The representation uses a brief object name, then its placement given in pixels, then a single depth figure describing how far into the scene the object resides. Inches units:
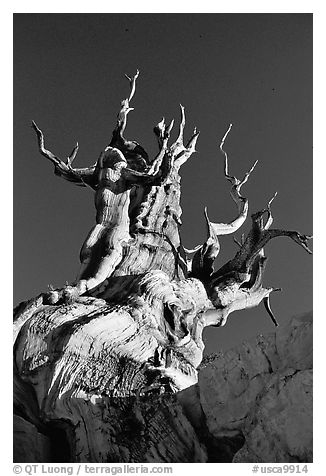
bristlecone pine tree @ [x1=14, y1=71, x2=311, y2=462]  272.1
